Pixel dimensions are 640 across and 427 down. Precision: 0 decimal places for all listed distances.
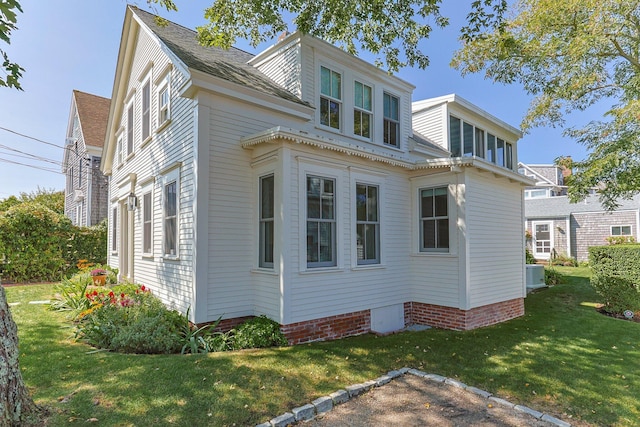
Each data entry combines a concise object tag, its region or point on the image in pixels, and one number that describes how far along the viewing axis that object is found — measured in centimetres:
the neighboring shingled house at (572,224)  2089
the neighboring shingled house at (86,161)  1858
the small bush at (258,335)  589
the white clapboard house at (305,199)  634
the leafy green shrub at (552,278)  1498
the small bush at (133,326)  559
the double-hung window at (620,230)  2075
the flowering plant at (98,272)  1141
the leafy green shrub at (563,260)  2156
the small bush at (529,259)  1678
